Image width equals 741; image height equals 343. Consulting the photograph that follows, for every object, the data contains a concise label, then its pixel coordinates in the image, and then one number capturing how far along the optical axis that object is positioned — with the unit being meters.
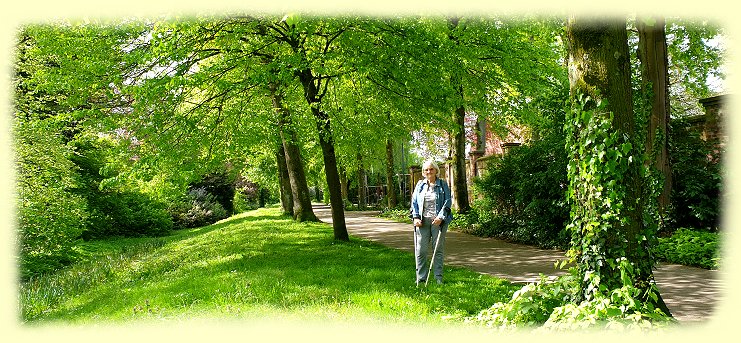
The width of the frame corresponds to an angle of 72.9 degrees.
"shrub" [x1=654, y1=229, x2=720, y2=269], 8.26
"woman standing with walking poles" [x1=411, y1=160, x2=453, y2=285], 7.15
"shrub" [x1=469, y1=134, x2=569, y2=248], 11.25
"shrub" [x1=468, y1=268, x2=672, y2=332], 4.01
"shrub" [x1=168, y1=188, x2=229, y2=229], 27.55
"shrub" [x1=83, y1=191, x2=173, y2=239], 21.95
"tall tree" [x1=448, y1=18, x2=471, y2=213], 17.64
